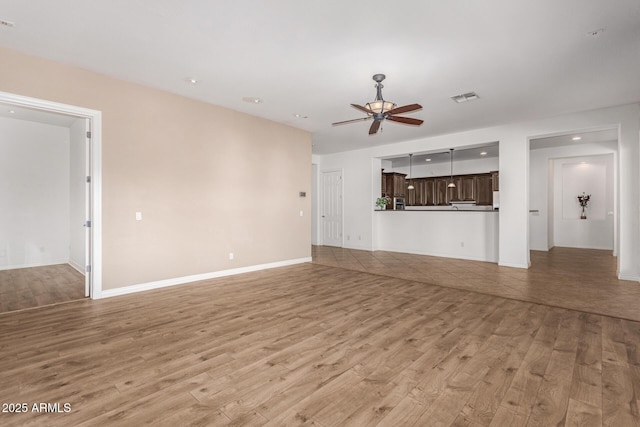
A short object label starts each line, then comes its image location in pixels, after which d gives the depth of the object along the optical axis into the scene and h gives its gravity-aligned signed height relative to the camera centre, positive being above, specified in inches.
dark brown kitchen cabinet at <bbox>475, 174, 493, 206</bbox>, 383.9 +27.9
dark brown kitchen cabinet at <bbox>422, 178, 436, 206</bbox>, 429.7 +28.3
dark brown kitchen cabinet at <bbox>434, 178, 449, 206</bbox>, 418.9 +28.8
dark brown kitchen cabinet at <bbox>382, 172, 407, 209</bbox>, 394.9 +36.3
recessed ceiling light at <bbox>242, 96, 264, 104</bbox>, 193.9 +71.8
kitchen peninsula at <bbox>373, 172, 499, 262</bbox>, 278.4 -8.0
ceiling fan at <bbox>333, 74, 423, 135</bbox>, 148.6 +50.4
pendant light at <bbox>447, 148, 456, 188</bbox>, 375.9 +35.9
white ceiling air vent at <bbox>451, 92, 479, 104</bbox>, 183.2 +69.6
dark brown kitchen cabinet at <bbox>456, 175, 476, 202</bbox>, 397.7 +31.2
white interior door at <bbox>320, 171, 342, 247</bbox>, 369.1 +5.4
